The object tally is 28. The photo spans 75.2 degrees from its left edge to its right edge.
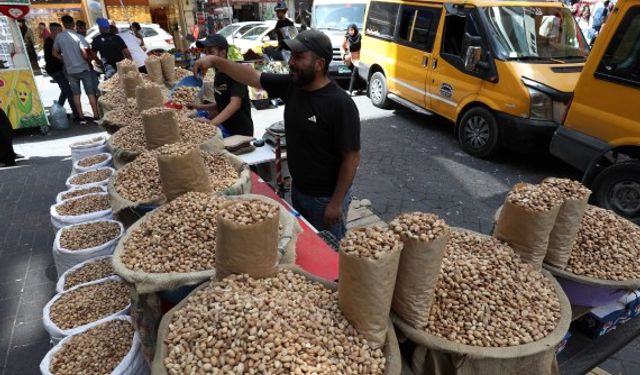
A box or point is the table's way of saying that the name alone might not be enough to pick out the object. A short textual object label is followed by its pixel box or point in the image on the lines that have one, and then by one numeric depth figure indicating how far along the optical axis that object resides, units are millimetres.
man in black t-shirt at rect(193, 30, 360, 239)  2828
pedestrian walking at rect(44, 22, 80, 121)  8867
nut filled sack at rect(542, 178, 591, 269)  2025
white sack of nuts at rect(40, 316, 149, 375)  2234
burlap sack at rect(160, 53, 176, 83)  6382
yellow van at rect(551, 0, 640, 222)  4453
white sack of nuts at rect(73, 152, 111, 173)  4586
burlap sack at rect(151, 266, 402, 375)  1538
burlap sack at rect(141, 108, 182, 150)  3229
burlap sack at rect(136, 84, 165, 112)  4172
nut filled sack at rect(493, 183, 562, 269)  1949
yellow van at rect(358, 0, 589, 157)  5996
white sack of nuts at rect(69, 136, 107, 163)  5016
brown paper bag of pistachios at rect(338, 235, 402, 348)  1540
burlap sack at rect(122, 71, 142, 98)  5078
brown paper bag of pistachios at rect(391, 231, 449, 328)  1633
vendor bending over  4426
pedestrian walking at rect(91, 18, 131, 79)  9172
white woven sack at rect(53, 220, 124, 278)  3176
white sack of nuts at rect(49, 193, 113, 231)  3590
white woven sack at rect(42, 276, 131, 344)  2494
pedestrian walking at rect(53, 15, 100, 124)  8555
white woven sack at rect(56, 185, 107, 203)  3955
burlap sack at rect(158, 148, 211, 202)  2416
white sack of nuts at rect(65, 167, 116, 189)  4160
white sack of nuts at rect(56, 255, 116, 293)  2998
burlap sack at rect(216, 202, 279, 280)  1704
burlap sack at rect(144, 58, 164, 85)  6258
